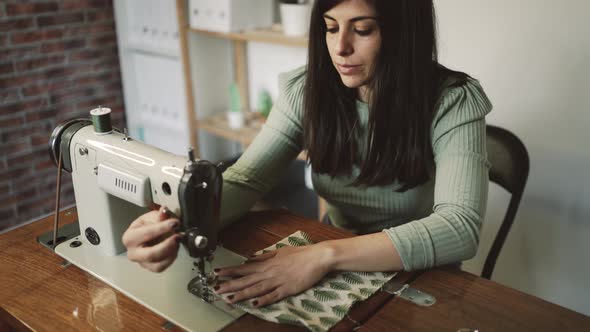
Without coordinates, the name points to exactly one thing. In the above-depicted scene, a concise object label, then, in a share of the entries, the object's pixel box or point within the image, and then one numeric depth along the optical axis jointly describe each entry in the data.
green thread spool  1.10
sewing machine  0.96
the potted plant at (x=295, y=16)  2.28
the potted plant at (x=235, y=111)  2.74
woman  1.08
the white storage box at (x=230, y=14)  2.46
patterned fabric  0.96
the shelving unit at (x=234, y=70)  2.46
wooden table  0.97
